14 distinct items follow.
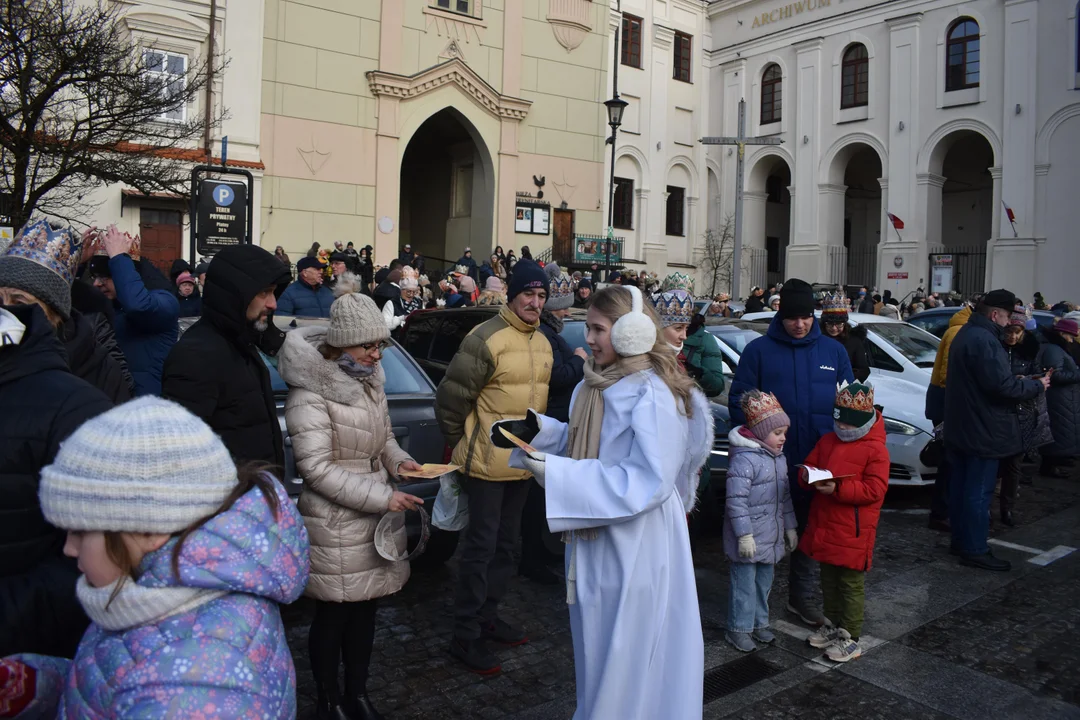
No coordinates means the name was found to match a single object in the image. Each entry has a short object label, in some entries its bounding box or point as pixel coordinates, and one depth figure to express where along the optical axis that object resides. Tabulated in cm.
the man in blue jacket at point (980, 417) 604
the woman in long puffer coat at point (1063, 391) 870
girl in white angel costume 292
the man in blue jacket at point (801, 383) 509
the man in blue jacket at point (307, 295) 805
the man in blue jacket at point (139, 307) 466
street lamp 1956
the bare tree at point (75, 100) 1074
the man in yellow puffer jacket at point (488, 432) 445
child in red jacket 455
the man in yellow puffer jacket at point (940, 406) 727
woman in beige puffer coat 337
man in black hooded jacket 313
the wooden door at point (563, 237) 2722
